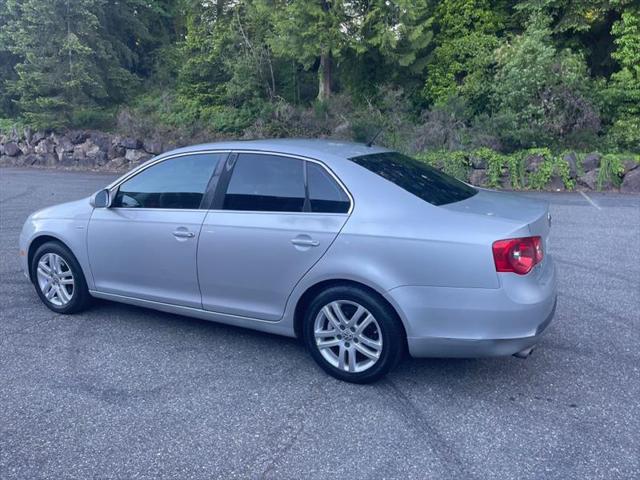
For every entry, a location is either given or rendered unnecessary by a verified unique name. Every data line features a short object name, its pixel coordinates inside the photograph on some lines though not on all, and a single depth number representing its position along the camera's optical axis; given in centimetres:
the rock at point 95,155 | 1905
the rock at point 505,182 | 1378
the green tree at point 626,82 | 1486
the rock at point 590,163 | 1348
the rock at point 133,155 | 1873
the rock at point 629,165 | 1324
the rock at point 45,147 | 1986
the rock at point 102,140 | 1909
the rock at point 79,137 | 1950
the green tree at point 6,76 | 2178
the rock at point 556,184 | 1349
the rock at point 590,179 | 1337
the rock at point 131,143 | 1878
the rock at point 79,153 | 1933
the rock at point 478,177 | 1394
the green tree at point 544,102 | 1439
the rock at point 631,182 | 1316
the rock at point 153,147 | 1880
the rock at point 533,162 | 1363
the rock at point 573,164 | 1353
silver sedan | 374
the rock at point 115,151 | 1895
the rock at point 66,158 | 1947
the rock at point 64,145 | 1952
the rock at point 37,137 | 1998
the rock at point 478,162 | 1391
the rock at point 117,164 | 1878
